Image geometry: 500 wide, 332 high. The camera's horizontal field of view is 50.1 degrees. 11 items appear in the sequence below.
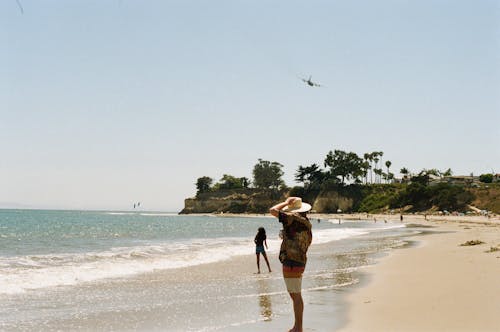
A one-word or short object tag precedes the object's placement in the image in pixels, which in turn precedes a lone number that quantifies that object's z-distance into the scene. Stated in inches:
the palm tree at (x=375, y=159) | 6427.2
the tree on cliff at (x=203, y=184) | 7588.6
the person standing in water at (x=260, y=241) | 677.3
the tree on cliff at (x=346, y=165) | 6023.6
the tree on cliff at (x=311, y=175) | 6240.2
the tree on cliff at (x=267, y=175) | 7047.2
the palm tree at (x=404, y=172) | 6782.0
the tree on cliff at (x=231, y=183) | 7470.5
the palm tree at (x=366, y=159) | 6117.1
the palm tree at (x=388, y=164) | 6727.4
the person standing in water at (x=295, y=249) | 283.9
